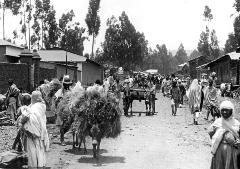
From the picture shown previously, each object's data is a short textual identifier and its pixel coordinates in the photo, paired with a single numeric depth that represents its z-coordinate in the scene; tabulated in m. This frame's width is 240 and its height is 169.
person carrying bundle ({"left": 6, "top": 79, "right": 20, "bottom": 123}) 17.16
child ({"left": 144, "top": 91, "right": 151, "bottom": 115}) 21.77
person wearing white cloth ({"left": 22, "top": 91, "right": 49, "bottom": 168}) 8.05
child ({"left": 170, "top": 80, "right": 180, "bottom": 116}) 21.30
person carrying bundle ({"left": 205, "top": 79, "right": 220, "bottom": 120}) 17.50
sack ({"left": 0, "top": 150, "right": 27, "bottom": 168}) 8.62
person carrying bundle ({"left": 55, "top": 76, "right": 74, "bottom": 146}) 11.33
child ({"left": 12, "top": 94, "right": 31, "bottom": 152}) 8.31
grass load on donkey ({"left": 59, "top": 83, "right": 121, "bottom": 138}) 10.09
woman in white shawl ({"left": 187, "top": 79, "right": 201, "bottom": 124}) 17.45
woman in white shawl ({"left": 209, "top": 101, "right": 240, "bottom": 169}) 6.45
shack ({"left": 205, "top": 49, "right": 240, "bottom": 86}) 37.49
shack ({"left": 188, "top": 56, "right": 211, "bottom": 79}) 84.56
